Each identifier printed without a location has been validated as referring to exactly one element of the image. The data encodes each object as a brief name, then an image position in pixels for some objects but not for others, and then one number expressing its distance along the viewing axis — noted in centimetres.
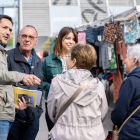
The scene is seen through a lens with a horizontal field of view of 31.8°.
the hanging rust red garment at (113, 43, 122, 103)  705
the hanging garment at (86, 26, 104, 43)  757
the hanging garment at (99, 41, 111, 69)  699
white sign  2198
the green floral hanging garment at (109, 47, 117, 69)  686
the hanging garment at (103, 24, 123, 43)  642
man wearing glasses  262
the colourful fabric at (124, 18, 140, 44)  568
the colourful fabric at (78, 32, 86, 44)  776
